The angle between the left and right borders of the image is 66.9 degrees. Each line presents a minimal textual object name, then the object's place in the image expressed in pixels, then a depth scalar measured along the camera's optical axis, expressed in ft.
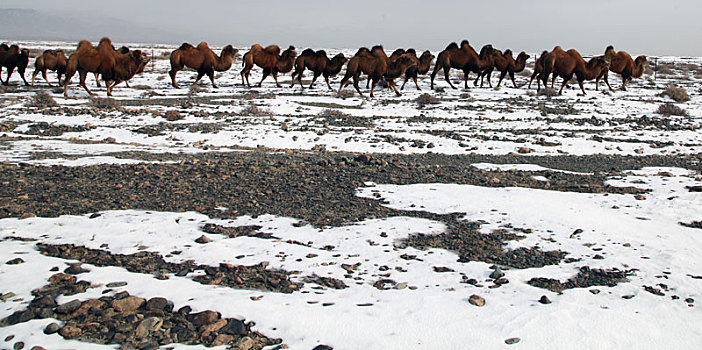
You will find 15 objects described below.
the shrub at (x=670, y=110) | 49.85
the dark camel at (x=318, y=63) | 73.51
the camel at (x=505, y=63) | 80.38
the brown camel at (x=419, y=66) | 73.82
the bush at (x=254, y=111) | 45.21
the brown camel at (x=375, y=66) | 63.10
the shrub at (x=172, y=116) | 41.09
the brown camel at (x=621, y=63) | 79.82
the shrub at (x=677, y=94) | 62.85
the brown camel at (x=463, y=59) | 76.64
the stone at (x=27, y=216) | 16.04
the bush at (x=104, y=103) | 45.99
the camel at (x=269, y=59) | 75.20
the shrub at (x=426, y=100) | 56.03
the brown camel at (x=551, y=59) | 67.92
